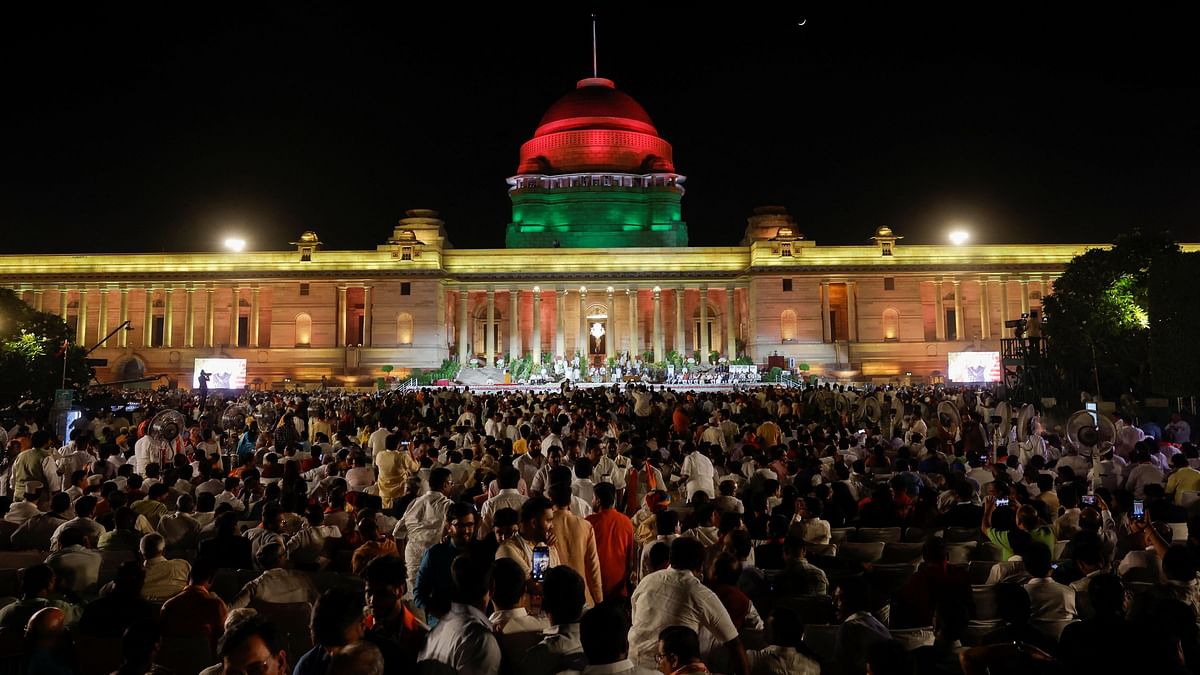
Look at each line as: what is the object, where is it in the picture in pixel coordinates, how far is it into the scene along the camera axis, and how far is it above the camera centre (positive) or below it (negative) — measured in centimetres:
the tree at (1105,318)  3234 +275
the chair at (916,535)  1003 -175
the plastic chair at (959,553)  927 -182
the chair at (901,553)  902 -176
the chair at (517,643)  542 -162
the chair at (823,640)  644 -192
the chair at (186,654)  586 -181
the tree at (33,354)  3300 +189
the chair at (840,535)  997 -172
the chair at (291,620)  682 -182
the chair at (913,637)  629 -187
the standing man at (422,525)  872 -137
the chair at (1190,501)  1084 -152
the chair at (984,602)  735 -188
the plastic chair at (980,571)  845 -184
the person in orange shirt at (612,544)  828 -149
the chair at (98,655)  624 -191
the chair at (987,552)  927 -181
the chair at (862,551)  898 -173
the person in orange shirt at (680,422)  2225 -80
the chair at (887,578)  782 -177
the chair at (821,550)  895 -171
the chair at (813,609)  714 -186
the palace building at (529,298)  6016 +709
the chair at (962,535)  984 -171
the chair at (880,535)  988 -171
